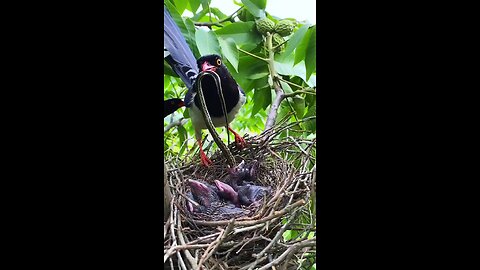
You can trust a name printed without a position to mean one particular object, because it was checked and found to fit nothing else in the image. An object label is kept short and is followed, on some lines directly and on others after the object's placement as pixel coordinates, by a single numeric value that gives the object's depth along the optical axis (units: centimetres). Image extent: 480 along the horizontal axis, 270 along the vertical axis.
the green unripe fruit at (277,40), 81
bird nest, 65
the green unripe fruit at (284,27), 76
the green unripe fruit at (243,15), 82
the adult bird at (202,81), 75
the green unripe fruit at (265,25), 79
